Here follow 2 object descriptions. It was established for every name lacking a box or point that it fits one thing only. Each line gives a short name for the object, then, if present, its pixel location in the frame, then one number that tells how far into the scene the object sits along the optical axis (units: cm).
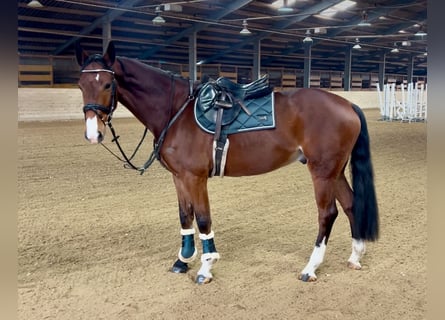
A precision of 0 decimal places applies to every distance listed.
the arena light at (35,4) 1083
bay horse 283
